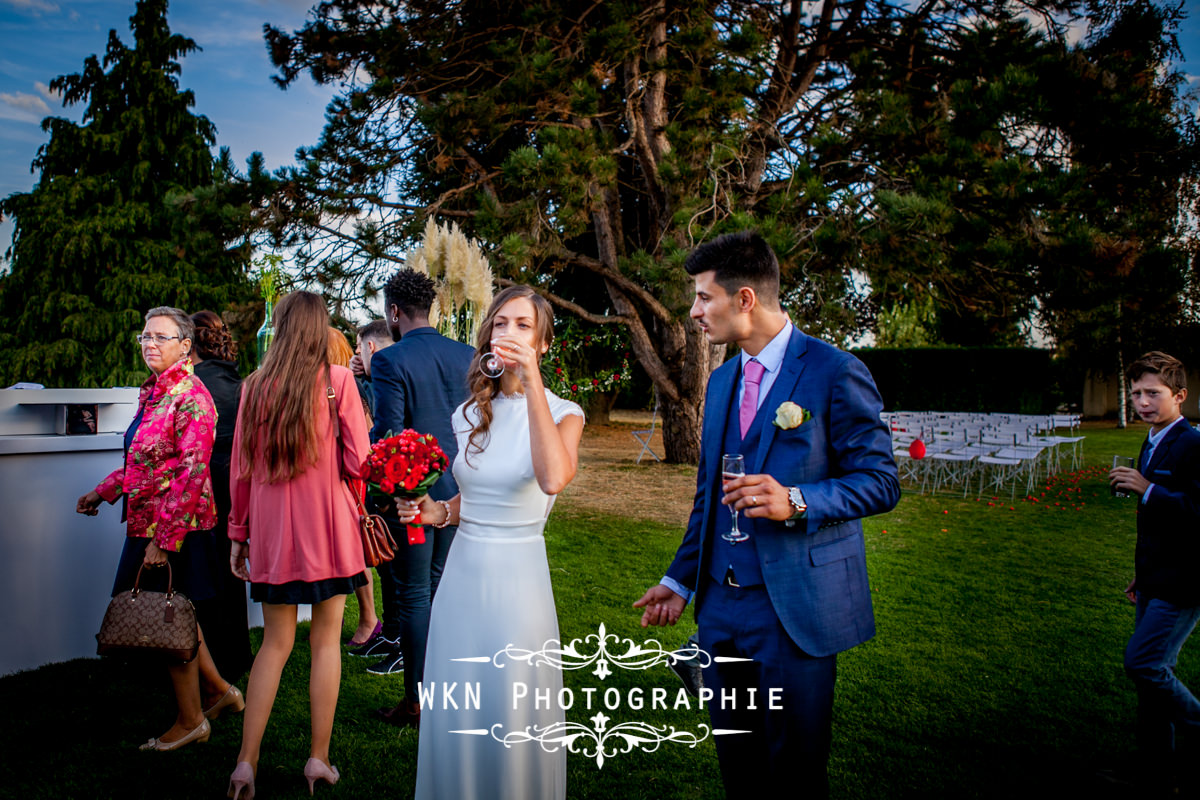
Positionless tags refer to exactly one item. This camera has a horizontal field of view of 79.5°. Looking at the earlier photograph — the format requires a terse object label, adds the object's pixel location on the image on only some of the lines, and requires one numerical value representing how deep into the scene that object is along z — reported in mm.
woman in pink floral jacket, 3314
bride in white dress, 2354
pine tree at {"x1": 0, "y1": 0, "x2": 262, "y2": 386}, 22125
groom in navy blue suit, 1960
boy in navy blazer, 2994
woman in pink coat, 2938
